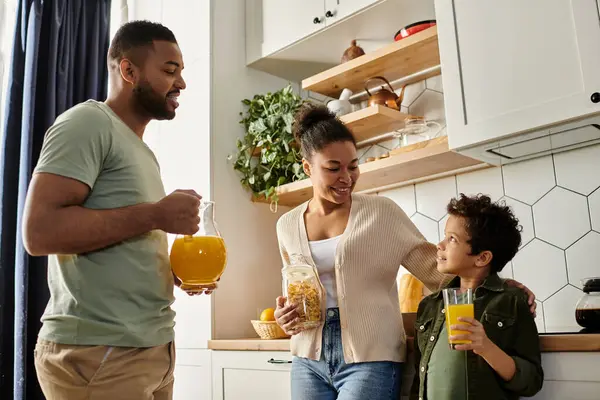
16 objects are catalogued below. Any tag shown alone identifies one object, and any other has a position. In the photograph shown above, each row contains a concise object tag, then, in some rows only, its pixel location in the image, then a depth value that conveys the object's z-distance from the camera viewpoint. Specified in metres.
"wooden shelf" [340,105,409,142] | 2.24
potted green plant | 2.44
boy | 1.27
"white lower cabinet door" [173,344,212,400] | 2.29
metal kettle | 2.34
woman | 1.46
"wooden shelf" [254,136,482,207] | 2.01
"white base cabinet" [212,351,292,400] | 1.98
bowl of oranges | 2.16
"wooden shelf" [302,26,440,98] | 2.16
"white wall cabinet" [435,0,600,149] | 1.61
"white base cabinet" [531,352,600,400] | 1.30
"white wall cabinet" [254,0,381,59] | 2.33
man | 1.10
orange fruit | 2.20
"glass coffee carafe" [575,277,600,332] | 1.51
